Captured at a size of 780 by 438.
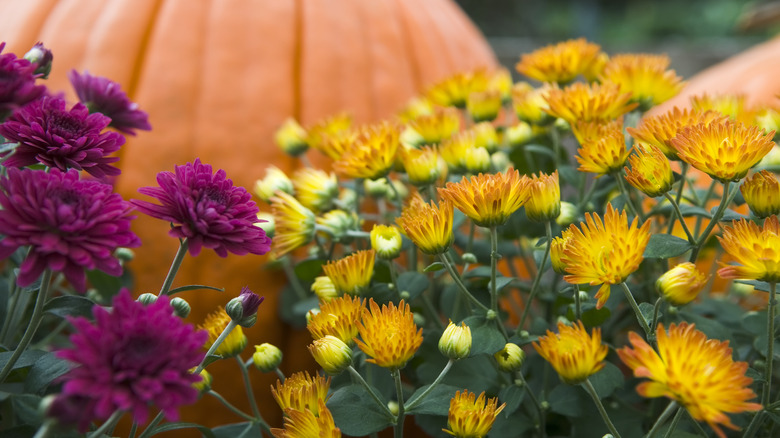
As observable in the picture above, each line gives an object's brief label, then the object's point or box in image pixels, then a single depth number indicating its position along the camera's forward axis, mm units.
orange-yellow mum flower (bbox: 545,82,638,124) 487
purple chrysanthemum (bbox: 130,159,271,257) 346
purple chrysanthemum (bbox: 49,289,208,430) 268
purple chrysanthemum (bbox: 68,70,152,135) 506
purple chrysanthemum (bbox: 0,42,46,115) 396
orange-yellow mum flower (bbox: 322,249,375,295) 454
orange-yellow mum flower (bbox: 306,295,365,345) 399
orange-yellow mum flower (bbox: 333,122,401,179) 500
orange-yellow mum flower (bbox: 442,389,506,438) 366
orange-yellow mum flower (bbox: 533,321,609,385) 342
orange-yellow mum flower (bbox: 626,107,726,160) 424
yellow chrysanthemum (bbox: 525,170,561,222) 414
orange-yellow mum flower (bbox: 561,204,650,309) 357
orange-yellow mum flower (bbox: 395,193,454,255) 401
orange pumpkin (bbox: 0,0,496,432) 690
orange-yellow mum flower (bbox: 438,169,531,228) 392
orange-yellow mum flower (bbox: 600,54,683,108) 556
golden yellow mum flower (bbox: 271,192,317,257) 503
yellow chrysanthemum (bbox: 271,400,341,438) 365
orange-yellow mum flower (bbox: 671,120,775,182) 372
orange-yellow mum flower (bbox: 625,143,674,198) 396
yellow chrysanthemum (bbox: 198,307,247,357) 441
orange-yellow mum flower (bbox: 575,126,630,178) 425
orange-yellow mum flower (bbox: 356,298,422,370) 359
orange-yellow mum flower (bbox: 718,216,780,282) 347
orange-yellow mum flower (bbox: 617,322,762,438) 302
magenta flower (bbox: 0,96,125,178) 375
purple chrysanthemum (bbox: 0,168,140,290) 301
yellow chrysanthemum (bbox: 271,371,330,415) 387
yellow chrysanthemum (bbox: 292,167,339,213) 552
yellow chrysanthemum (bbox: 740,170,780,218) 396
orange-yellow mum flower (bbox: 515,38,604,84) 595
